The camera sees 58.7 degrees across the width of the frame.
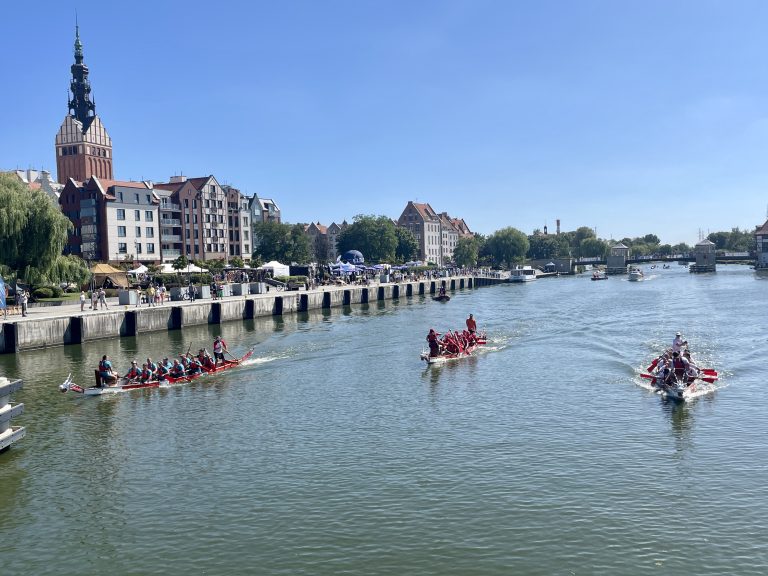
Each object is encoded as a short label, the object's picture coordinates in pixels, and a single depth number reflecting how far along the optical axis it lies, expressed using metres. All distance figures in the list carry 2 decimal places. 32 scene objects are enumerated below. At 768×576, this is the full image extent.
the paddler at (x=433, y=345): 41.00
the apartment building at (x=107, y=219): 97.88
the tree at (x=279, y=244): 126.88
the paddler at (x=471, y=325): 47.15
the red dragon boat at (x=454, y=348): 40.84
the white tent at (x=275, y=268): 91.38
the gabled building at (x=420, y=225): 195.25
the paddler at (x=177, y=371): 35.97
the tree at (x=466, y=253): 179.75
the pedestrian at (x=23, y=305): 51.84
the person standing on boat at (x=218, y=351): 39.53
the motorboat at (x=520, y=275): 153.25
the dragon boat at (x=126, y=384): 32.22
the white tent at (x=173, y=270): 77.00
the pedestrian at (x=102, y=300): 57.53
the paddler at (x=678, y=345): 33.47
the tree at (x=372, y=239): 148.38
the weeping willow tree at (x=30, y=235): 56.18
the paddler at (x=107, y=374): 33.12
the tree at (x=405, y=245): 161.50
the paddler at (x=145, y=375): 34.25
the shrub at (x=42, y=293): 64.44
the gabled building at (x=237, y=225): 122.56
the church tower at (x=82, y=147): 138.38
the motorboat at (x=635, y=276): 151.25
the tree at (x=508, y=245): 192.62
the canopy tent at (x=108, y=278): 72.75
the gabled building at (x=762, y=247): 176.95
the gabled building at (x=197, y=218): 110.03
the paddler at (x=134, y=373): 34.16
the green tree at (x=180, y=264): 78.25
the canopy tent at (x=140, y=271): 75.62
